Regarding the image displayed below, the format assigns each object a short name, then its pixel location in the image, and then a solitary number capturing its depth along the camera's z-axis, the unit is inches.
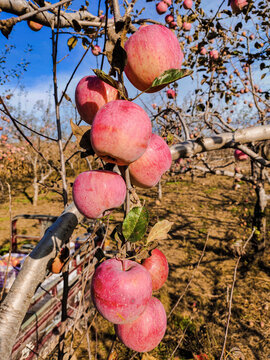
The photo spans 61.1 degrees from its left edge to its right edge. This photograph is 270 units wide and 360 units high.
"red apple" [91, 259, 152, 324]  22.2
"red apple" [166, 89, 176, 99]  133.1
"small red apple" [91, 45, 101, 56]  57.9
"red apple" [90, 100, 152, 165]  19.4
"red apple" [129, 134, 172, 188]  24.5
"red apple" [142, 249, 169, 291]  29.4
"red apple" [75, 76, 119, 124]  23.0
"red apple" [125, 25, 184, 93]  22.4
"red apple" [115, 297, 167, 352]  26.6
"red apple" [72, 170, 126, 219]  21.7
